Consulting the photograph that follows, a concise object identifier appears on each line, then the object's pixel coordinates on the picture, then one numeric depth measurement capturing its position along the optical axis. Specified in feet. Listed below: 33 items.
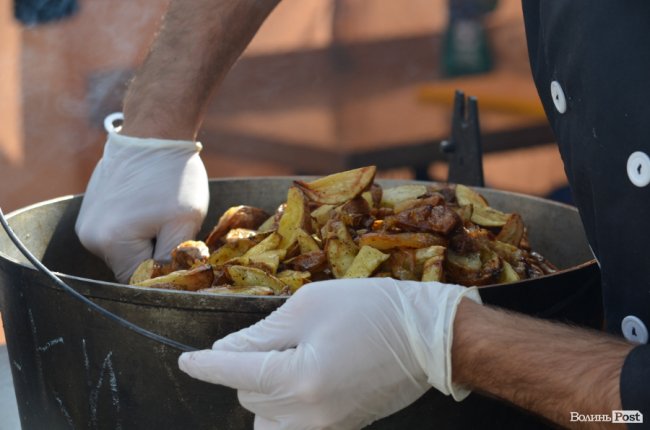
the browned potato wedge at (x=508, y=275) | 4.66
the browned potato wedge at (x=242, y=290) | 4.47
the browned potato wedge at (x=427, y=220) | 4.68
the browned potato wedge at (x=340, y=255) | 4.66
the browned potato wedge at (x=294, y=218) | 4.83
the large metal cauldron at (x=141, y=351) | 4.31
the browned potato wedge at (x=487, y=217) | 5.02
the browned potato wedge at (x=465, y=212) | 4.91
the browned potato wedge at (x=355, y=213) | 4.83
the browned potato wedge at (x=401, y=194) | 5.00
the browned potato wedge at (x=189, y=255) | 4.86
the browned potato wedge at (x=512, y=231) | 4.95
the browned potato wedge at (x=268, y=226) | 5.01
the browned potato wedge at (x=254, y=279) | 4.58
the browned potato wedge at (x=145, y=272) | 4.88
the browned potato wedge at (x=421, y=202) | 4.82
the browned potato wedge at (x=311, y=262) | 4.70
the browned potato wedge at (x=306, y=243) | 4.78
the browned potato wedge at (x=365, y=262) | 4.60
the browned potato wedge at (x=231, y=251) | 4.87
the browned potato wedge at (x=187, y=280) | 4.58
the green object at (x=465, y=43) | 16.87
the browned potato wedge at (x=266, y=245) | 4.79
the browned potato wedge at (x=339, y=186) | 4.84
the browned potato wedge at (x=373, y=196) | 4.99
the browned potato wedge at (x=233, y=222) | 5.08
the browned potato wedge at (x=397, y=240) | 4.65
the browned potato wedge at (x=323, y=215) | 4.92
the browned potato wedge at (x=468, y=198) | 5.07
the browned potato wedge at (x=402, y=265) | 4.64
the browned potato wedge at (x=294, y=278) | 4.61
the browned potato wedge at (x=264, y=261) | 4.66
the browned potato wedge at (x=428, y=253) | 4.60
